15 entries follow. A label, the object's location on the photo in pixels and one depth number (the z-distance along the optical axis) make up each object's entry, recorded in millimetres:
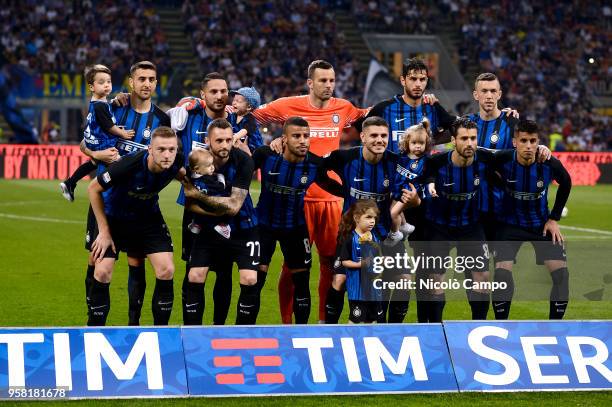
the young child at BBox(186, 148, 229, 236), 15023
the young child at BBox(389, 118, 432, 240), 16062
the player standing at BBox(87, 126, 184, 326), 14953
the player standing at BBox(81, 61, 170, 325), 16250
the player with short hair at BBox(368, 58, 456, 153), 17375
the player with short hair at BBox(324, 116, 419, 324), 15898
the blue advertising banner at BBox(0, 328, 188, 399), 12289
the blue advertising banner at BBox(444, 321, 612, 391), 13039
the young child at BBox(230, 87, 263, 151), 17375
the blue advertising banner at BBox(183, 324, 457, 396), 12687
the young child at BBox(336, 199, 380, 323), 15297
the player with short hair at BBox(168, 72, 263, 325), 16344
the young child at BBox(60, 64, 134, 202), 16250
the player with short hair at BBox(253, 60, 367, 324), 17484
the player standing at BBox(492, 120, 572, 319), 16266
